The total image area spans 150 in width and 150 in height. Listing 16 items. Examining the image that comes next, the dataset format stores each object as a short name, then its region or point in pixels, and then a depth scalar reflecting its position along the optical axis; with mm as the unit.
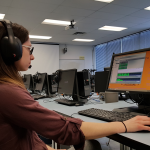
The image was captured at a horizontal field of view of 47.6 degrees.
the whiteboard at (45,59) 7633
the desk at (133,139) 739
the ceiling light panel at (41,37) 6798
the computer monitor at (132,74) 1210
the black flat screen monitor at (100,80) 2157
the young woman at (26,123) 665
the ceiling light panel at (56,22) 4970
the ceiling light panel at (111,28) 5906
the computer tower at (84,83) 2104
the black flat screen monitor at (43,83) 2989
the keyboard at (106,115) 1026
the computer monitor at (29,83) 3909
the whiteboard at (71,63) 8413
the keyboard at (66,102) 1840
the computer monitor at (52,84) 2959
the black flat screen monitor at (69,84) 2078
